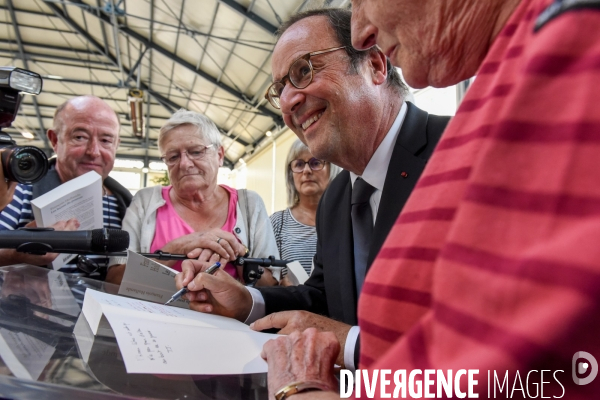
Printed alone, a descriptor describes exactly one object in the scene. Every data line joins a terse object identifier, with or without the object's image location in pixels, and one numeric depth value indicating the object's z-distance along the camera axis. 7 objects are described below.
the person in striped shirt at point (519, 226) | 0.26
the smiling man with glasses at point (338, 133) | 1.23
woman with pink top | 1.97
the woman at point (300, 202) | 2.55
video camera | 1.13
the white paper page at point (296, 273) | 1.61
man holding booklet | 1.80
